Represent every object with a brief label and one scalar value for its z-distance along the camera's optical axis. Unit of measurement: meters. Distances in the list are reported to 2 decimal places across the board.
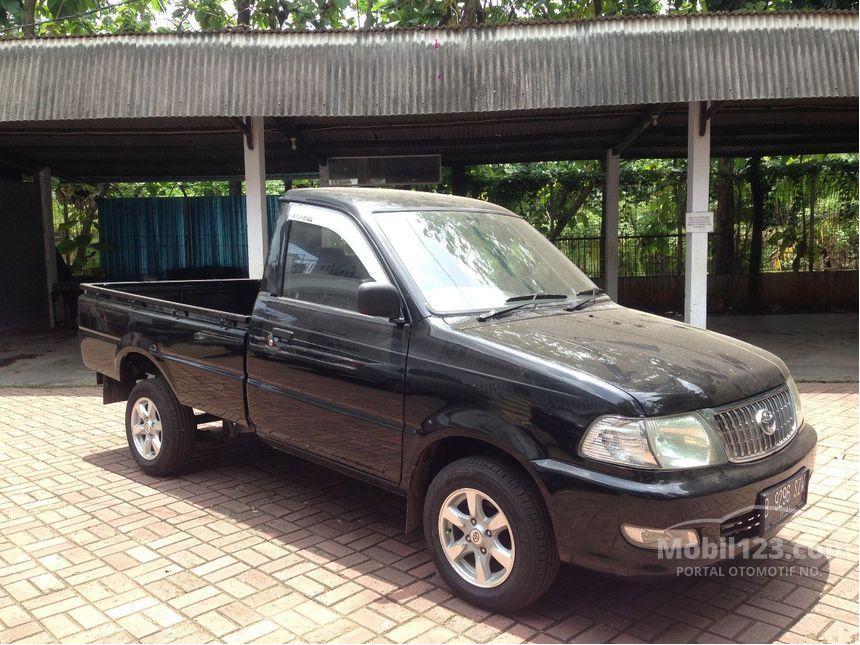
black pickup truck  2.96
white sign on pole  9.26
